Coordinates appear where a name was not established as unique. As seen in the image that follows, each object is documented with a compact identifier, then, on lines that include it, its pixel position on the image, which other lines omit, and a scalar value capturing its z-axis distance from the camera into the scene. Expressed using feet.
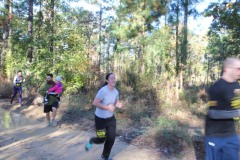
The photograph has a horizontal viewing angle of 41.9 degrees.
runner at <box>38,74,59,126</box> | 33.83
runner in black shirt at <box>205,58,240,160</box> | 12.75
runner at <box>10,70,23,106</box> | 48.93
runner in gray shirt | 19.33
